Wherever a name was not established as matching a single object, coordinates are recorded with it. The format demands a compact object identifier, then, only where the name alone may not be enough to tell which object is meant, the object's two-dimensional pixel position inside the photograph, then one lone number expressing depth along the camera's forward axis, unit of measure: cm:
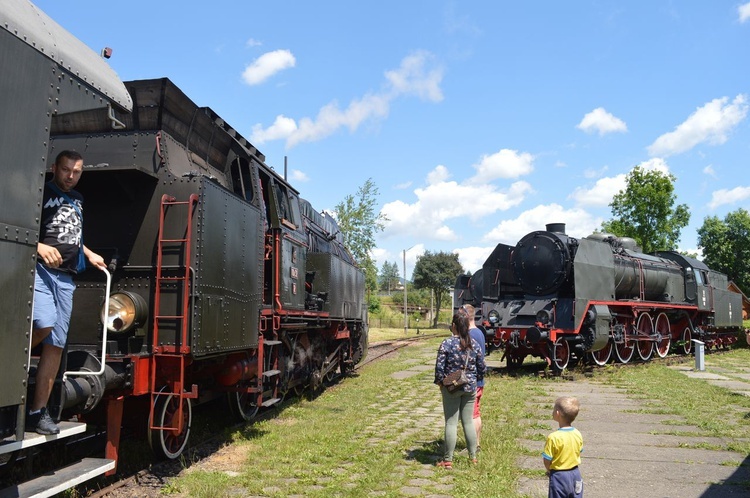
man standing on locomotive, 353
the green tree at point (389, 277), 11588
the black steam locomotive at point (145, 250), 316
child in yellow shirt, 384
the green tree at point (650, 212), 2931
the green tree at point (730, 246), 4584
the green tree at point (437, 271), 5738
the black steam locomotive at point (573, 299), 1360
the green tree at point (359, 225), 3575
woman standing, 601
